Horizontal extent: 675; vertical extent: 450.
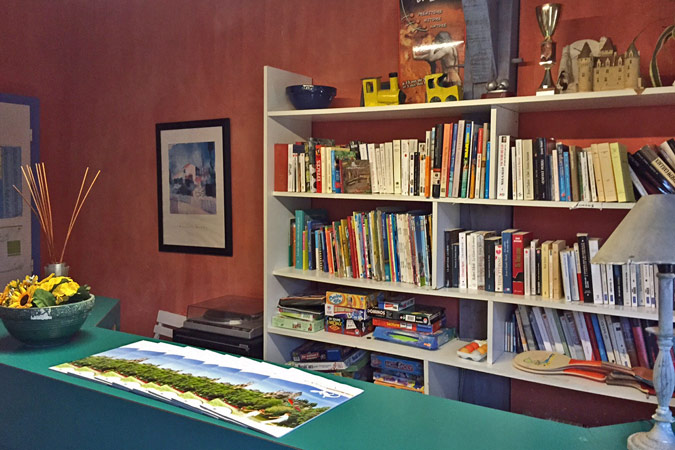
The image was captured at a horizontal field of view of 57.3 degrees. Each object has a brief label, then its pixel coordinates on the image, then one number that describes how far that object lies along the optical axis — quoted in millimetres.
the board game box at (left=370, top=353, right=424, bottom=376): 2998
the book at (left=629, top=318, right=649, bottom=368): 2479
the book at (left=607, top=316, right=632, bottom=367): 2518
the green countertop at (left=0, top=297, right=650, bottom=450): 1596
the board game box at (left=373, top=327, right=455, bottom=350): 2885
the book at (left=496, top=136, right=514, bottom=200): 2605
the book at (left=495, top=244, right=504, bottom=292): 2688
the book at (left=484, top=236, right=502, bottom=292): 2707
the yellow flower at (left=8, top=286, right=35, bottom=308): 2330
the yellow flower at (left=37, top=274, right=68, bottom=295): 2391
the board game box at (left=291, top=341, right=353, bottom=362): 3154
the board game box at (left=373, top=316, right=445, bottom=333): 2900
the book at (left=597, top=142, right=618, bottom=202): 2404
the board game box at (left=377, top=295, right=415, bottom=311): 2977
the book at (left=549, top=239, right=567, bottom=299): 2561
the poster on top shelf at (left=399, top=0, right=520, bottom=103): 2730
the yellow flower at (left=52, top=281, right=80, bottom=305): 2379
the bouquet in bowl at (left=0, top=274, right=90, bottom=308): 2334
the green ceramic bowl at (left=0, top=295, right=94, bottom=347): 2268
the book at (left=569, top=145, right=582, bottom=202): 2482
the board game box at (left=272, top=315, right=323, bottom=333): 3154
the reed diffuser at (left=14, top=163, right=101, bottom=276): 3125
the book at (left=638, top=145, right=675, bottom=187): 2350
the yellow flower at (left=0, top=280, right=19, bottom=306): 2385
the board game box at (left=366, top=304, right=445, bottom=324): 2900
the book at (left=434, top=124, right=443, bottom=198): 2773
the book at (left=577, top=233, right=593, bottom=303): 2492
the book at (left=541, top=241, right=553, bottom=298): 2578
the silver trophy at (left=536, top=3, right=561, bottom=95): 2553
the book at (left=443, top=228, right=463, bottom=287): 2814
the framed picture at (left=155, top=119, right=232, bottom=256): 3863
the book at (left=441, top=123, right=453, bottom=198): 2742
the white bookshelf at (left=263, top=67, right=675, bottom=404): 2434
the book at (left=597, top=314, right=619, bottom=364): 2545
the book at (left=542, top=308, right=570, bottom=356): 2658
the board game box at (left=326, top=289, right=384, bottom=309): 3033
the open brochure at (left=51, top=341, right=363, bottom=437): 1744
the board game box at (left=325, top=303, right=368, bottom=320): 3049
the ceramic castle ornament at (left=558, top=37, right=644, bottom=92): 2346
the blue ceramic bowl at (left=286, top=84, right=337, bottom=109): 3137
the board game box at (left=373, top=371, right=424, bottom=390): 2979
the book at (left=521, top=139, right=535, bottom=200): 2559
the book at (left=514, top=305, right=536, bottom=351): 2742
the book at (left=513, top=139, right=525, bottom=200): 2578
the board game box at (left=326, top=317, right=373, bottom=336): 3090
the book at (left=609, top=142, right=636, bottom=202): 2371
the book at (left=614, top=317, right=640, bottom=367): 2512
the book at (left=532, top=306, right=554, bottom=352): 2691
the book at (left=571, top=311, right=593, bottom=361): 2586
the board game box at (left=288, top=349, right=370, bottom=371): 3117
